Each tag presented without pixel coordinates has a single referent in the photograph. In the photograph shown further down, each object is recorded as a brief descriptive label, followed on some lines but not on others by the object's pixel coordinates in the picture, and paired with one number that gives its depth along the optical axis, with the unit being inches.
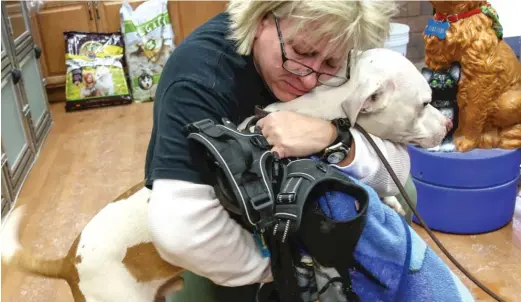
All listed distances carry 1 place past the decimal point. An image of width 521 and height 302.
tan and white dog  39.4
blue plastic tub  73.9
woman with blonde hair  34.8
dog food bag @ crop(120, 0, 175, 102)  149.1
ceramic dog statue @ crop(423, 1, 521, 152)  71.5
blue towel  34.6
